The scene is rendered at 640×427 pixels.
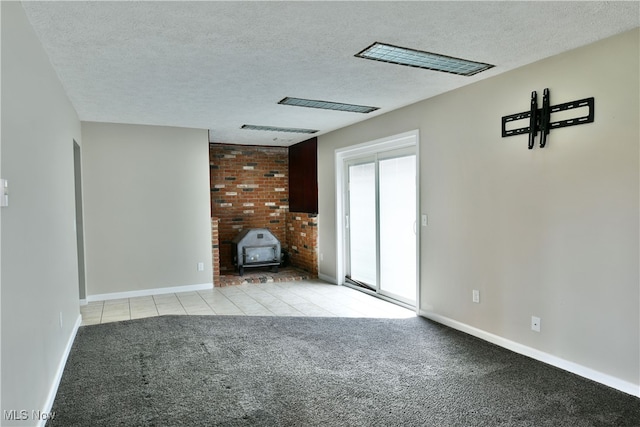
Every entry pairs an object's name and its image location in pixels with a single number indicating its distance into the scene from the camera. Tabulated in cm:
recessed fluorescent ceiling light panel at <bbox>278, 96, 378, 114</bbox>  418
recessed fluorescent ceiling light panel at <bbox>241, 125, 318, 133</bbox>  562
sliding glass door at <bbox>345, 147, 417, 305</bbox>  468
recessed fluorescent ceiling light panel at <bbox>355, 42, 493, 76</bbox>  281
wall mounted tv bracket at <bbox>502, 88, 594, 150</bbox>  280
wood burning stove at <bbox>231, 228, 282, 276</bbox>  654
